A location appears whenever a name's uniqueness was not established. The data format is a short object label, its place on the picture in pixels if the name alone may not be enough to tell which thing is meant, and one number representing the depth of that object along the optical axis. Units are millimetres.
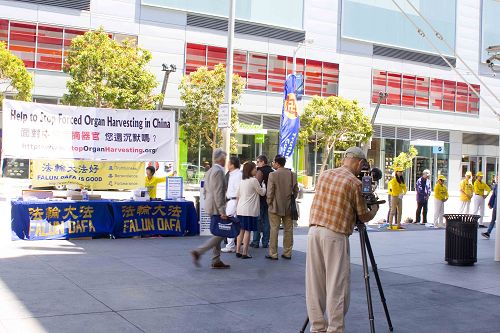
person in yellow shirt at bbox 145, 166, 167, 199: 14312
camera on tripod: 5621
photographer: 5512
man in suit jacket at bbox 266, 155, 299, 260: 10773
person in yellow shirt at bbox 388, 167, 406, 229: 17406
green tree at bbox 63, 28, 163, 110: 28453
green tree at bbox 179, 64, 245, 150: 33594
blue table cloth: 12094
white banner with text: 12453
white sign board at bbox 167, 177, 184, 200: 14242
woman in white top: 10922
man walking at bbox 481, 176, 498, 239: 15688
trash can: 10898
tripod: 5754
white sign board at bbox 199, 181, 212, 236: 13930
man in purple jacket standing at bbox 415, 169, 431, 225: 19281
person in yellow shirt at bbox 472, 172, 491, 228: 18859
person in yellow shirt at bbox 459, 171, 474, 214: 18984
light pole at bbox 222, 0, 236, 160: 18031
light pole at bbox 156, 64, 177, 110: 30166
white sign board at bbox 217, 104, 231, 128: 16391
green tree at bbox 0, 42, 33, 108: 27594
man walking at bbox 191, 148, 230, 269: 9661
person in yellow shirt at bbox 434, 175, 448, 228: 18203
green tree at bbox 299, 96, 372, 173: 37969
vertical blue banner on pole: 16734
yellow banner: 12914
